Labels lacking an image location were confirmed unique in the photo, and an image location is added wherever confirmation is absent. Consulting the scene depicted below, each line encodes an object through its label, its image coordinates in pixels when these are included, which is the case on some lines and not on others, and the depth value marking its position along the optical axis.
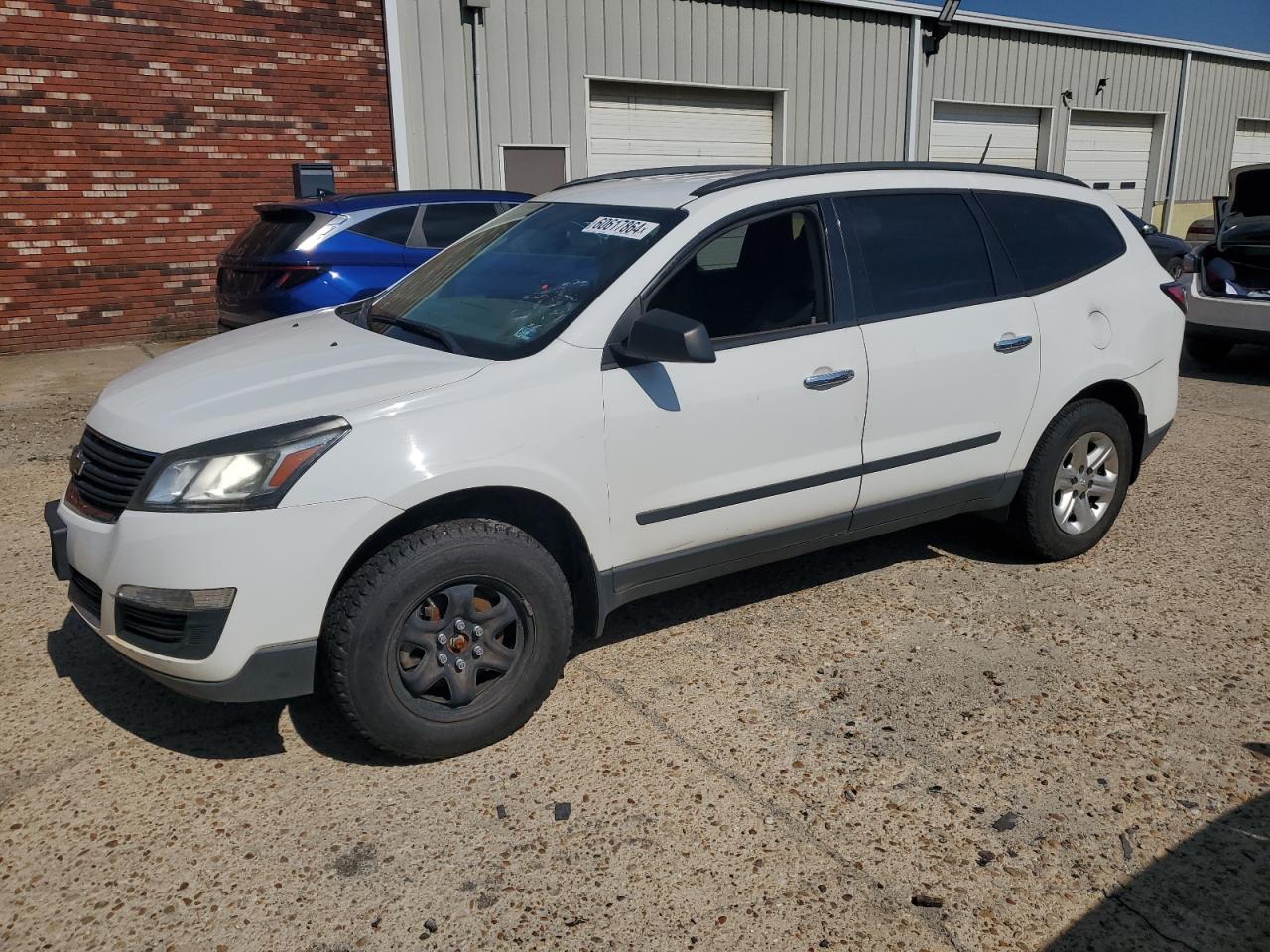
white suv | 2.93
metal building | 12.94
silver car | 8.73
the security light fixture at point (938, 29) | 16.50
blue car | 7.43
